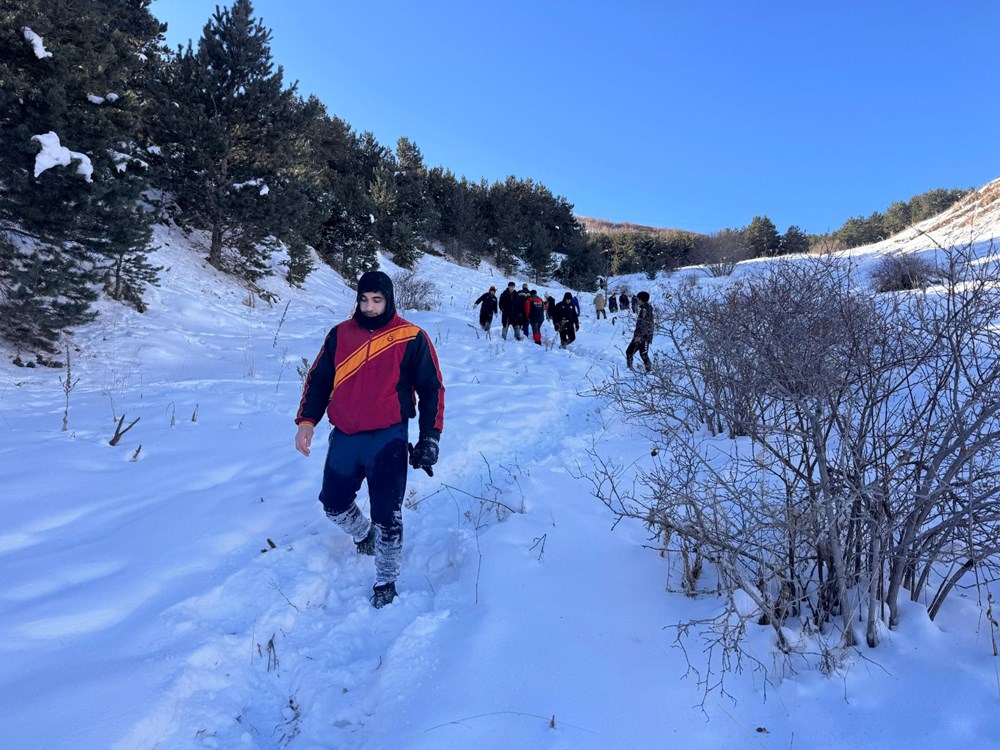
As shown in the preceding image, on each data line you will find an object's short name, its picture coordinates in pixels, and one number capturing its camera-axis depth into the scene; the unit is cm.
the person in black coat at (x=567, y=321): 1236
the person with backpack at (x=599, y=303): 1952
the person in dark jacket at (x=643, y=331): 763
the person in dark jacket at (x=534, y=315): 1199
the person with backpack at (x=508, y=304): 1177
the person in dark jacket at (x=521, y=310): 1190
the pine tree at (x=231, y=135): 1220
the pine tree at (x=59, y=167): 642
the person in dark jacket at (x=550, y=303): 1464
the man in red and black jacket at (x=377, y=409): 267
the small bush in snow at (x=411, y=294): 1552
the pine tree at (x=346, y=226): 1923
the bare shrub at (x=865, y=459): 179
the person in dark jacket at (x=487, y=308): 1212
